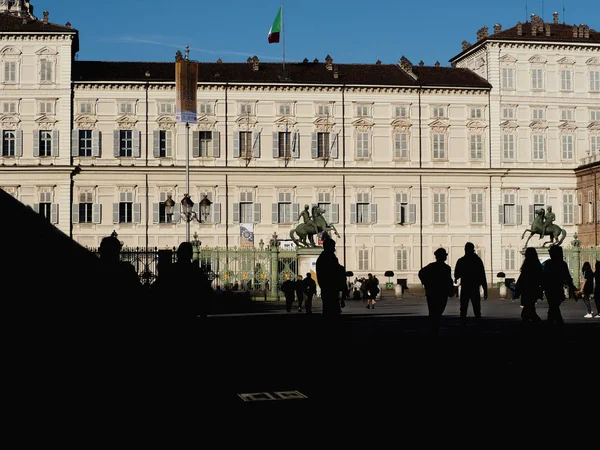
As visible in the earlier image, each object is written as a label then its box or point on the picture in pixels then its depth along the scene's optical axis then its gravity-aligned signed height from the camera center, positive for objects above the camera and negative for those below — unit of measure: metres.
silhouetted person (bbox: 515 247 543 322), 17.98 -0.39
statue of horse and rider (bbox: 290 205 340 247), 45.19 +1.85
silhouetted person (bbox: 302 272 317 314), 32.84 -0.87
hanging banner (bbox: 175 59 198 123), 41.38 +7.62
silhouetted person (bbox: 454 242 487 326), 19.02 -0.25
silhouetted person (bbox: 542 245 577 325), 17.14 -0.34
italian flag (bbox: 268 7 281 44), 64.12 +15.57
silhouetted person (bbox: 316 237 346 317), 16.31 -0.21
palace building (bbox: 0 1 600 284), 64.12 +8.16
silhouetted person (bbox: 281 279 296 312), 36.28 -1.02
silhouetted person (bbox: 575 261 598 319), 29.17 -0.71
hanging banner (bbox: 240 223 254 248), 57.97 +1.88
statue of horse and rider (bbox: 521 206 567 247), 51.62 +1.98
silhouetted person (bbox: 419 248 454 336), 17.77 -0.30
